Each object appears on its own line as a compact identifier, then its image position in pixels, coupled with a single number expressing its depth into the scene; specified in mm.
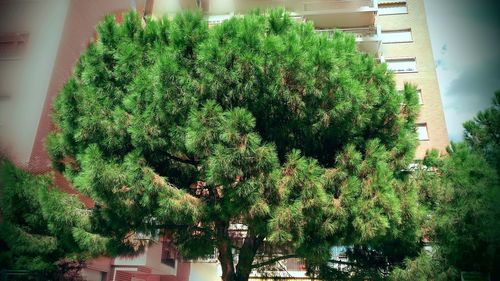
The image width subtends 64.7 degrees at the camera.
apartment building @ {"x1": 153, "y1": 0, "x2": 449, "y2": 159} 17219
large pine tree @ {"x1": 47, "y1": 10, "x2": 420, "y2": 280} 5758
